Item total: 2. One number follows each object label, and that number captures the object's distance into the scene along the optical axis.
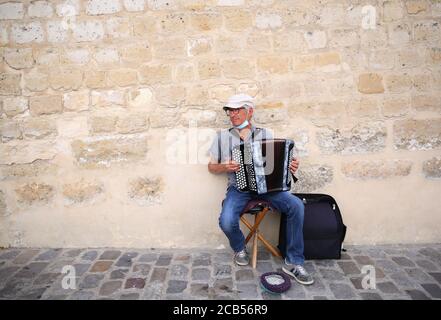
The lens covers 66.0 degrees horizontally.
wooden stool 3.16
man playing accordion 3.09
